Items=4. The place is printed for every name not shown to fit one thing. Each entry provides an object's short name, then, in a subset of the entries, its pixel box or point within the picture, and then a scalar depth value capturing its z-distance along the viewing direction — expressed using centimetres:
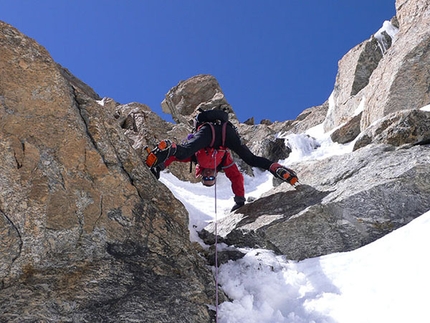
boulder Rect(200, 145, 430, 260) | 564
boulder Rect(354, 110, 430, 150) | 720
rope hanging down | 411
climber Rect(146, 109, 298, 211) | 690
